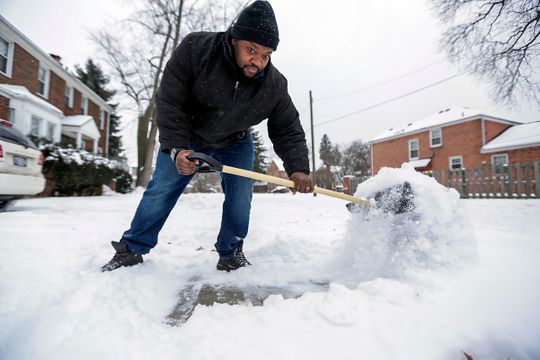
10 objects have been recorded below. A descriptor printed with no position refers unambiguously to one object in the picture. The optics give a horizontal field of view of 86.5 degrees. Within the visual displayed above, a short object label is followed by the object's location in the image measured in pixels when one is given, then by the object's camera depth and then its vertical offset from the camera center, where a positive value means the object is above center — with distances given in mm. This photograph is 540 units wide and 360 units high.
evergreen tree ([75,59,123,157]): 23266 +9226
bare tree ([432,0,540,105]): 7215 +4223
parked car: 3877 +368
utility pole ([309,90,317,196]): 15214 +3329
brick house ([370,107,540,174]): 14672 +3256
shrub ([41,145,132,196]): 8484 +644
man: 1784 +512
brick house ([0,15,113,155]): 8475 +3941
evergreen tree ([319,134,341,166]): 45656 +6858
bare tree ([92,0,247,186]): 13805 +7373
